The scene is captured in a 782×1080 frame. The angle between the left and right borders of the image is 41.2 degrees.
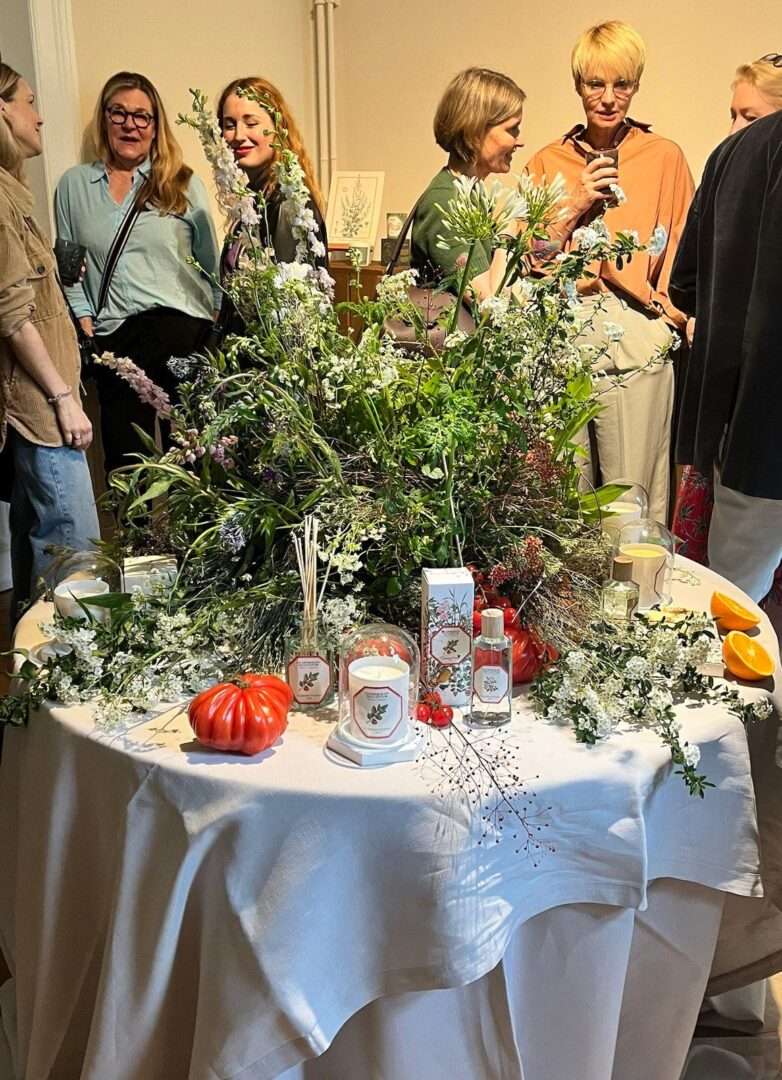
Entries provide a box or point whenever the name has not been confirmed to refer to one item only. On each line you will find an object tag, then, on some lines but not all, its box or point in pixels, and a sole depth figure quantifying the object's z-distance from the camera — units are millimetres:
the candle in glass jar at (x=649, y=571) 1661
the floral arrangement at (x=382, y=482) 1421
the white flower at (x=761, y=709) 1372
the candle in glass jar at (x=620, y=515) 1750
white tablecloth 1200
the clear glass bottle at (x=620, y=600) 1551
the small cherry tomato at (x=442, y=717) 1344
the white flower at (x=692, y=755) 1260
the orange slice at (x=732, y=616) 1629
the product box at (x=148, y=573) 1567
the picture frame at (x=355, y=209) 4250
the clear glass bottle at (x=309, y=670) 1379
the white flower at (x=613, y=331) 1518
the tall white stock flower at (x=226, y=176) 1465
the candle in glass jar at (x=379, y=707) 1253
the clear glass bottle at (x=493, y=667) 1363
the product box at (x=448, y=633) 1363
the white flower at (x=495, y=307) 1506
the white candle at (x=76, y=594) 1553
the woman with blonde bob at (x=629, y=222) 3119
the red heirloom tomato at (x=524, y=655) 1434
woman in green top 2539
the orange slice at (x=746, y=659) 1469
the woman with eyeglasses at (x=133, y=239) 3445
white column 3334
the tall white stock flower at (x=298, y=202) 1512
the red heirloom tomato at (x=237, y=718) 1248
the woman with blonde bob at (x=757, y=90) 2885
